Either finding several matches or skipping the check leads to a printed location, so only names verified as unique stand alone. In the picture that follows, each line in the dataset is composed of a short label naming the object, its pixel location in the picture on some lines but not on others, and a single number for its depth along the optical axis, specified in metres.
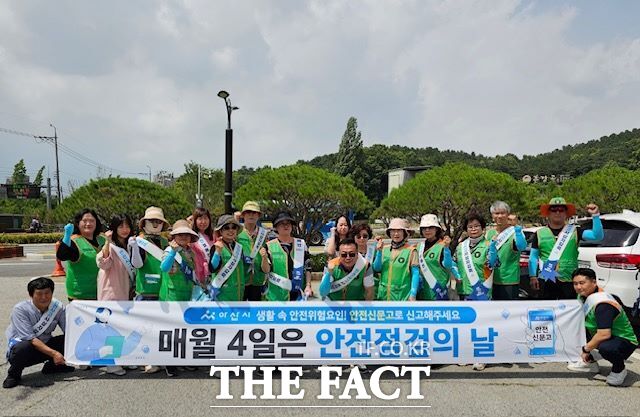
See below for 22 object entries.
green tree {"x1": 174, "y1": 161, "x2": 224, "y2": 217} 37.06
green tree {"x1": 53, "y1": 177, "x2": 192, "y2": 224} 14.65
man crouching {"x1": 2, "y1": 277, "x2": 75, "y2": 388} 4.20
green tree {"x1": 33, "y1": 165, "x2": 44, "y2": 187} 60.66
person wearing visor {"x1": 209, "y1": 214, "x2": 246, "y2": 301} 4.40
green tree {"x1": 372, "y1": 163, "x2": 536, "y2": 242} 11.13
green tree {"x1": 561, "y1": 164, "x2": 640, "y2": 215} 14.81
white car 5.11
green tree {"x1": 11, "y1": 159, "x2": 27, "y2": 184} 57.88
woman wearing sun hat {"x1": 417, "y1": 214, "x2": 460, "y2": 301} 4.59
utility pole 43.47
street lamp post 10.75
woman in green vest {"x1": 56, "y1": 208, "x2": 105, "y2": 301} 4.51
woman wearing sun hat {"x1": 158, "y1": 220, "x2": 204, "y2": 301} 4.28
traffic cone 11.86
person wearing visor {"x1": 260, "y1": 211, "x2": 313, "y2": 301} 4.52
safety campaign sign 4.35
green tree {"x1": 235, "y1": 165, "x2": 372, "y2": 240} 11.86
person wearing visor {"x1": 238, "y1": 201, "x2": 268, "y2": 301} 4.65
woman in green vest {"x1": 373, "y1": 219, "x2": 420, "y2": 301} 4.59
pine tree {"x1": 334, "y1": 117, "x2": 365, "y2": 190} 61.44
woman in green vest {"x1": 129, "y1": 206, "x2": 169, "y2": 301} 4.42
